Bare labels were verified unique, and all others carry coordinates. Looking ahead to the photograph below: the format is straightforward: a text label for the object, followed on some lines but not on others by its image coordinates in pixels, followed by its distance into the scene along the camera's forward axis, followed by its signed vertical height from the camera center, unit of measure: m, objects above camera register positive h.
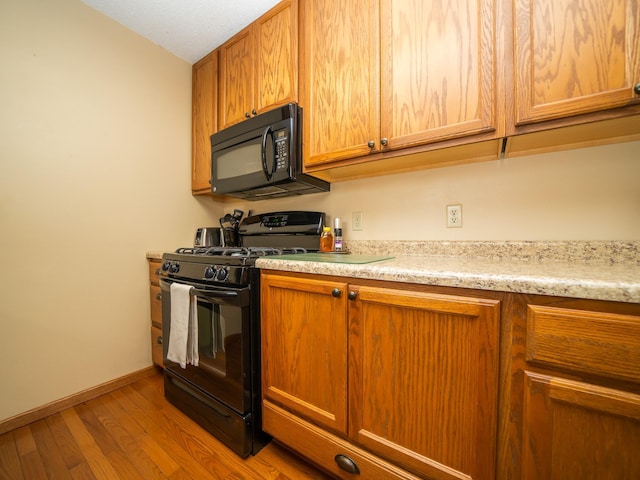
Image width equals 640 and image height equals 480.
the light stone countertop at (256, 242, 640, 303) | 0.57 -0.11
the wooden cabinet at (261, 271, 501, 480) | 0.69 -0.47
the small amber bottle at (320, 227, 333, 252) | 1.54 -0.03
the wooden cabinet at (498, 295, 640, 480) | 0.54 -0.37
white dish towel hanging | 1.23 -0.46
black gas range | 1.10 -0.51
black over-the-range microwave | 1.38 +0.48
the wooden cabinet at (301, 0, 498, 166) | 0.92 +0.69
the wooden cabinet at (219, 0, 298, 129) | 1.40 +1.06
